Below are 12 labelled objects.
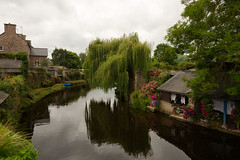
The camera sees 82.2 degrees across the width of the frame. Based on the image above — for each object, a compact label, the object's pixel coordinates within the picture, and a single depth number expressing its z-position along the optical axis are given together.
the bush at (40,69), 27.93
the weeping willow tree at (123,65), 15.27
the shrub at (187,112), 10.52
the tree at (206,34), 5.88
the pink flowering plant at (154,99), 13.60
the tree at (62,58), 55.00
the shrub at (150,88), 14.69
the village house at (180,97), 8.80
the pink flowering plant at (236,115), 8.28
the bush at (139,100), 15.00
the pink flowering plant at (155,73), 15.95
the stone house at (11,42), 27.86
